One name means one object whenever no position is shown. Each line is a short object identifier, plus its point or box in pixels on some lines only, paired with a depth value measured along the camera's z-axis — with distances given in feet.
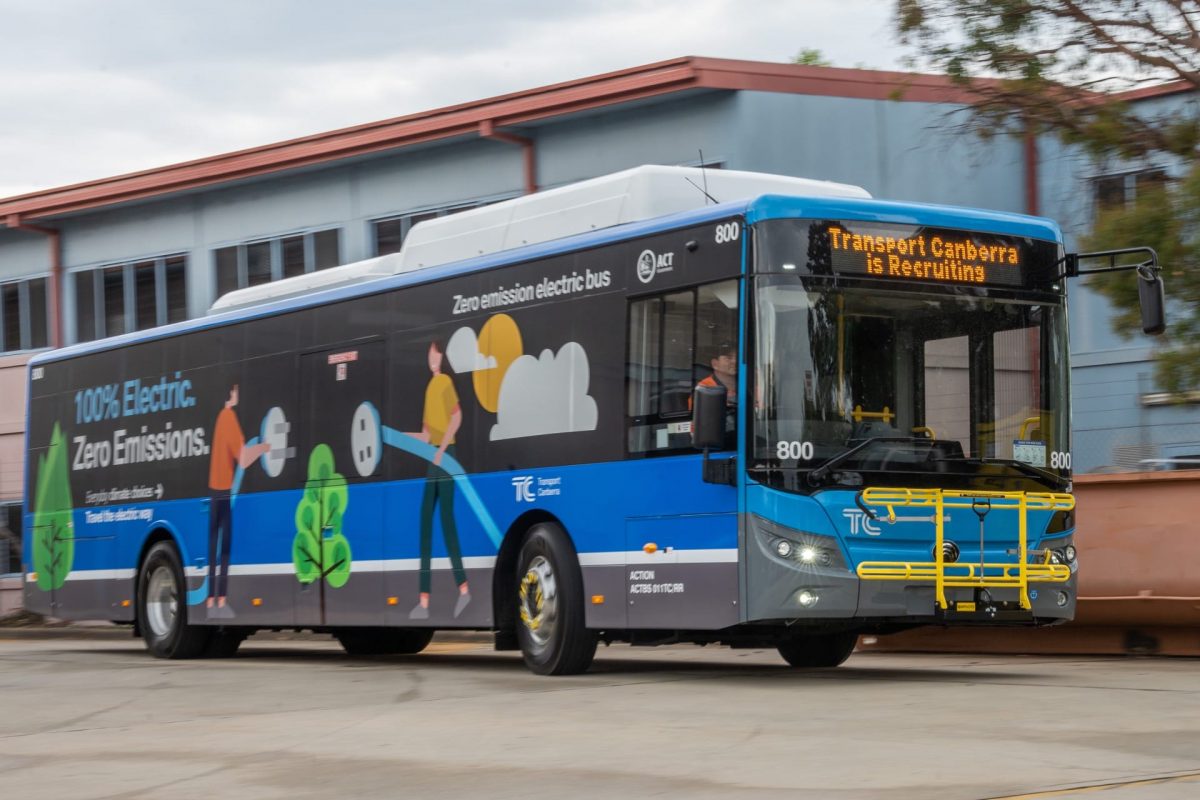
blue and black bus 40.73
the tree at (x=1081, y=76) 57.00
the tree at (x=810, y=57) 203.82
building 83.35
